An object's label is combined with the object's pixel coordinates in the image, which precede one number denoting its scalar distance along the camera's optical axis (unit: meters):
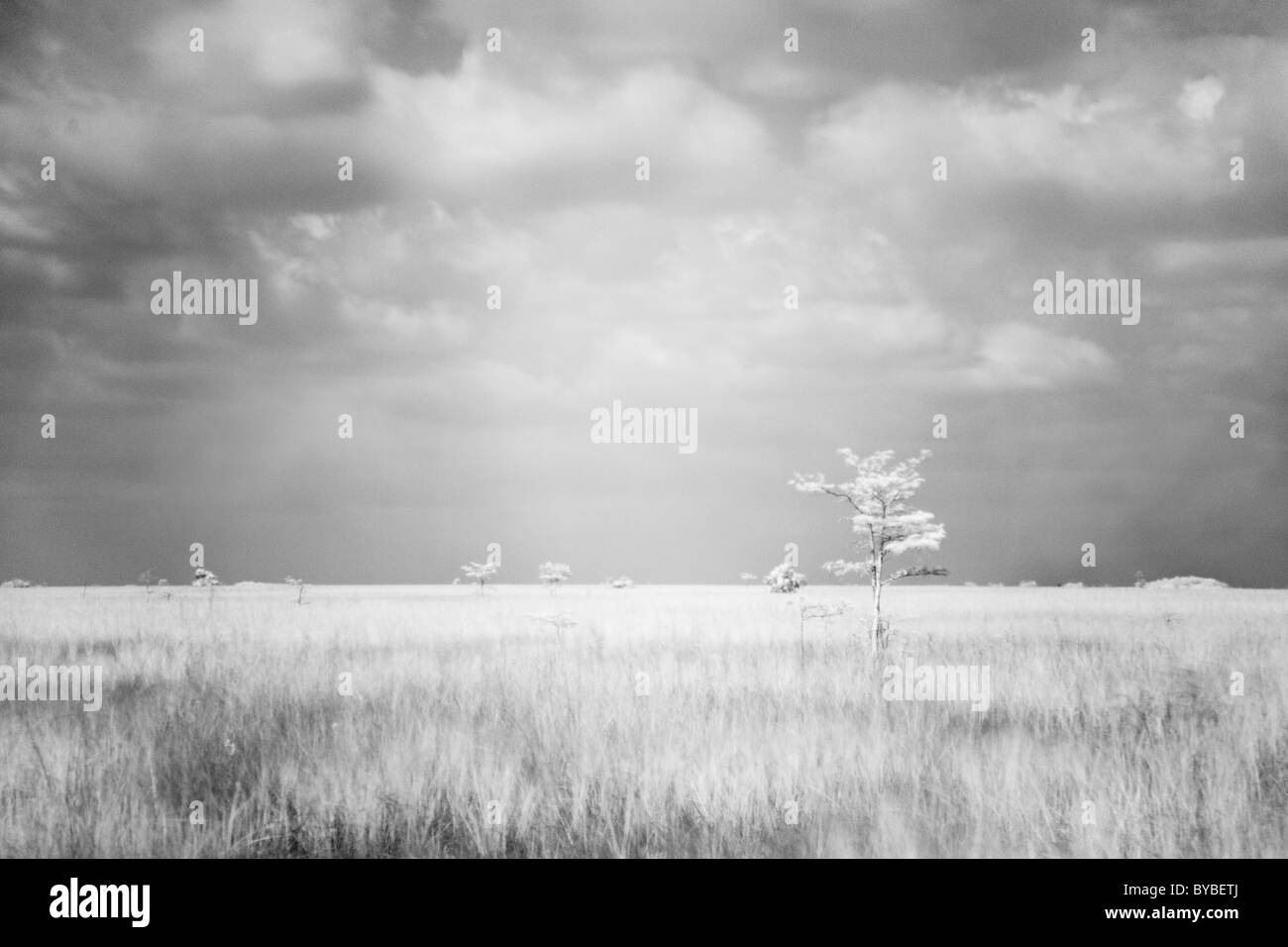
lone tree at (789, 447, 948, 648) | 13.55
